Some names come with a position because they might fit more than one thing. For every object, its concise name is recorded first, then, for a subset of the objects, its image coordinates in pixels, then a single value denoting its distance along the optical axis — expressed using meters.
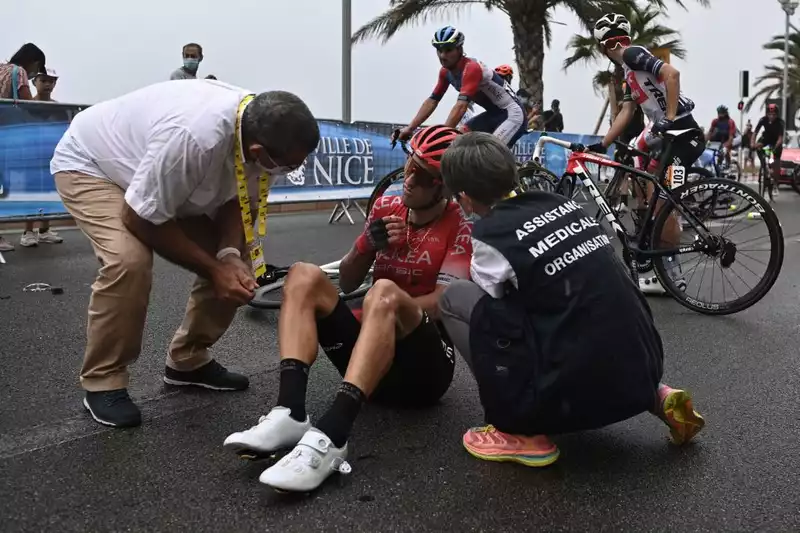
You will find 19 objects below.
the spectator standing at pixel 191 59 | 8.87
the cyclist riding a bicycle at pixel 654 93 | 5.55
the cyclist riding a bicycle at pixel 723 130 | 19.00
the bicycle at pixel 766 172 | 14.26
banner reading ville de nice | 7.53
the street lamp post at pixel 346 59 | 13.05
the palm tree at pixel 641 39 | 25.66
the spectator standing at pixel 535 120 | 15.63
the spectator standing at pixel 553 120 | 16.95
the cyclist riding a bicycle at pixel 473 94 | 6.39
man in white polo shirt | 2.61
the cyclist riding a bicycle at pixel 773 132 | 16.92
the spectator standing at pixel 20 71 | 7.77
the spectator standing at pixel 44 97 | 8.06
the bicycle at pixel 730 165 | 15.82
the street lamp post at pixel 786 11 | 31.23
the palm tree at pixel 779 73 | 41.94
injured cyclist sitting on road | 2.34
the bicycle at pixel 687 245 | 4.76
